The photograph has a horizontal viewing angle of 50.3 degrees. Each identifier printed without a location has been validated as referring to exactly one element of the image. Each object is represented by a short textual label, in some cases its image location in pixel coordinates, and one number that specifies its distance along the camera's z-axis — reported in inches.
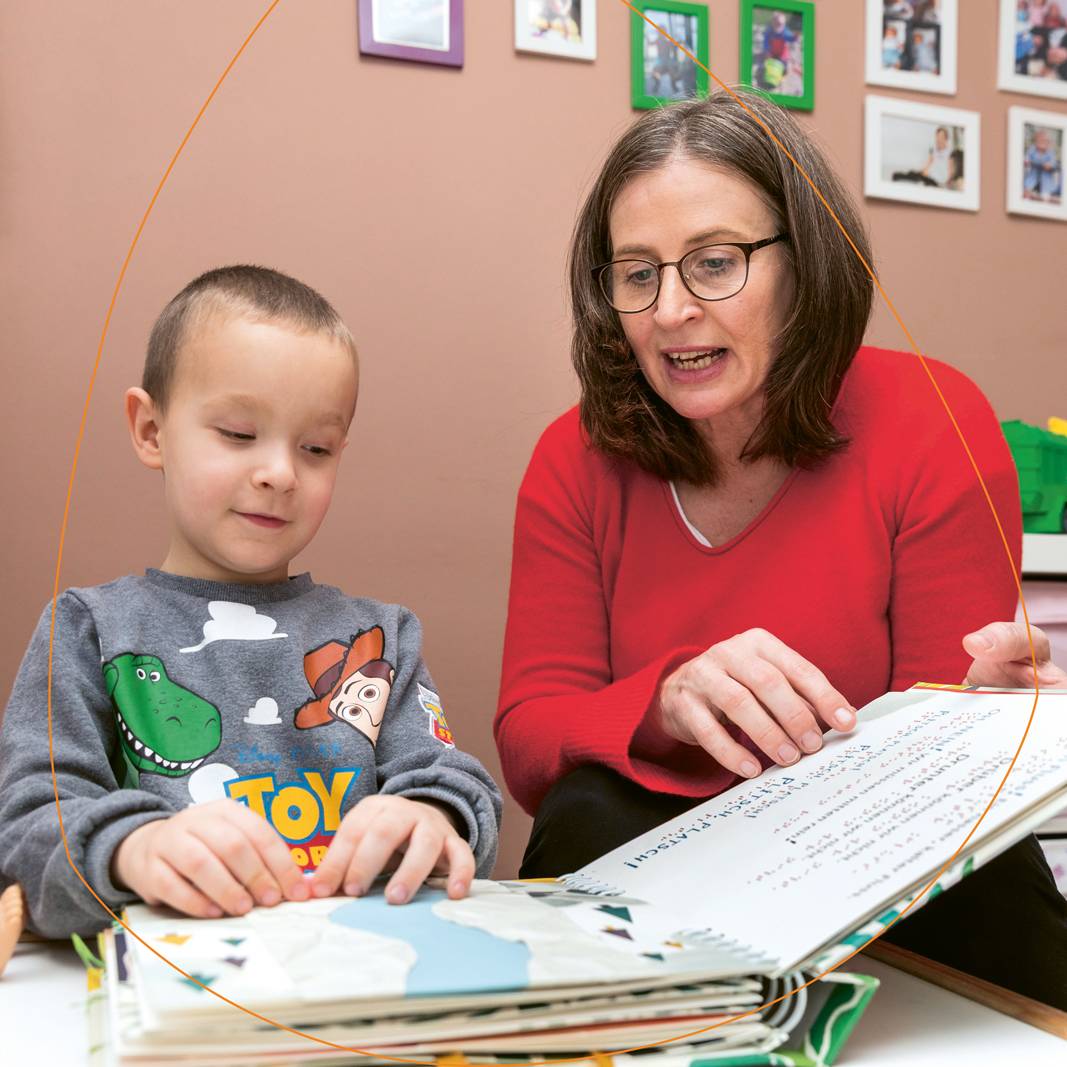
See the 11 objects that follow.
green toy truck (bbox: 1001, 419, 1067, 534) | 55.0
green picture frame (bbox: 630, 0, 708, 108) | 45.2
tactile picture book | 14.0
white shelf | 52.7
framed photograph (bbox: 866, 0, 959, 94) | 59.6
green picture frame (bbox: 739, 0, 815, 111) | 51.6
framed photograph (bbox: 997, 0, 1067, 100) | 65.6
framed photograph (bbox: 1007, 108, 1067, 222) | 67.2
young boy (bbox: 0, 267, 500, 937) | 21.0
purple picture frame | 38.6
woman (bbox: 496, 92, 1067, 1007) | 33.2
